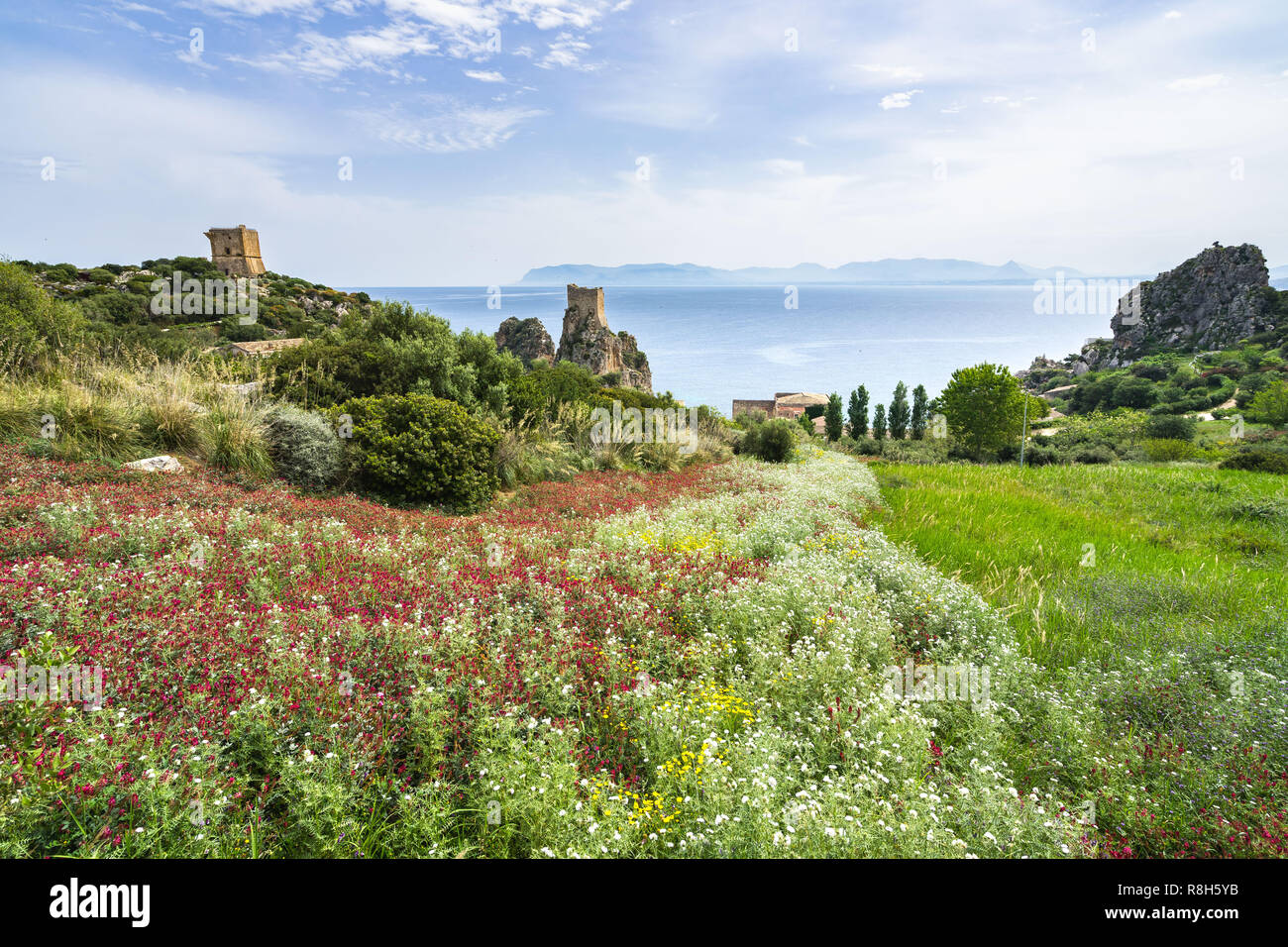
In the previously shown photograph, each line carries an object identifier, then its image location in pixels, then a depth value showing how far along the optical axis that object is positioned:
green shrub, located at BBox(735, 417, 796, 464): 19.81
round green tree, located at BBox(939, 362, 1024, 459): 41.16
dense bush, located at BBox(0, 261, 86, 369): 9.86
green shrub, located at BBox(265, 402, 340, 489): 8.17
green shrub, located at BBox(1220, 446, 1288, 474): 15.27
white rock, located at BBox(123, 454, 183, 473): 6.95
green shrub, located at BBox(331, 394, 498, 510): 8.83
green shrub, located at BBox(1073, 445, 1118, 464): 27.83
